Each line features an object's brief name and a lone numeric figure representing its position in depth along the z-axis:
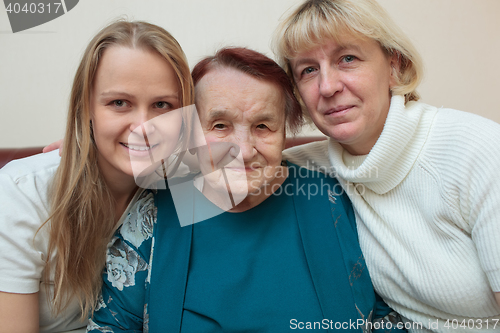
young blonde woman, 1.01
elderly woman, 1.07
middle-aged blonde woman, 0.93
